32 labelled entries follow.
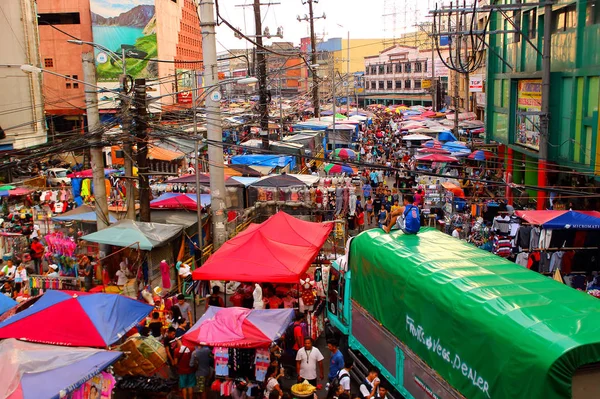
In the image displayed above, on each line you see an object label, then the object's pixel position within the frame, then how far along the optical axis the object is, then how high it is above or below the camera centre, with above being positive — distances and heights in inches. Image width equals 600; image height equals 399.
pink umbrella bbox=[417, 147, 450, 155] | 1115.2 -113.1
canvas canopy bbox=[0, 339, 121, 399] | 315.0 -147.8
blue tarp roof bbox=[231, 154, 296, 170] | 1076.5 -120.9
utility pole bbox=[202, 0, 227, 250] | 631.2 -37.3
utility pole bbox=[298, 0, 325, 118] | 1807.9 +199.0
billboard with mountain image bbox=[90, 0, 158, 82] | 2298.2 +255.0
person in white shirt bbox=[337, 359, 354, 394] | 371.6 -176.3
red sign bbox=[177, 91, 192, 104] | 2444.6 -15.1
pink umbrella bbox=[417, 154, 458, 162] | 1047.6 -118.4
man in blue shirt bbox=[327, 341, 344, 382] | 402.3 -178.8
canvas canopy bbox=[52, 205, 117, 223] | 732.7 -144.1
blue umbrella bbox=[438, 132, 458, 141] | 1400.1 -108.9
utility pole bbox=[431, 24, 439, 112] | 2540.1 -38.0
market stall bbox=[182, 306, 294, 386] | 393.4 -158.4
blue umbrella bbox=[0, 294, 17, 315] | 483.9 -164.4
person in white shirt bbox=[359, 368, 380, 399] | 350.9 -173.6
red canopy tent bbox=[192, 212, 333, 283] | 511.8 -143.2
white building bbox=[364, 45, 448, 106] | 3570.6 +93.6
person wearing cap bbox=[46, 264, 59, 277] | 639.0 -187.5
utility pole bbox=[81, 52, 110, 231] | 600.4 -40.9
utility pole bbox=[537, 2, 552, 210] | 665.0 +0.9
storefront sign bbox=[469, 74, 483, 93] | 1418.6 +11.1
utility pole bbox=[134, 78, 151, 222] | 628.1 -53.0
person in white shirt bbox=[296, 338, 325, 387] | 405.7 -179.0
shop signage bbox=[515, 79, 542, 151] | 856.9 -30.1
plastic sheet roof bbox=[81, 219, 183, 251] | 609.3 -141.9
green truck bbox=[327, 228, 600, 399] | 235.0 -107.7
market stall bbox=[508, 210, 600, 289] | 558.9 -149.3
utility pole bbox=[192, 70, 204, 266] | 650.8 -123.1
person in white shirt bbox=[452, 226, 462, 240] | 713.0 -170.2
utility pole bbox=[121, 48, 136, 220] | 627.2 -56.3
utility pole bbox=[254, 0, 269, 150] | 1060.5 +13.1
